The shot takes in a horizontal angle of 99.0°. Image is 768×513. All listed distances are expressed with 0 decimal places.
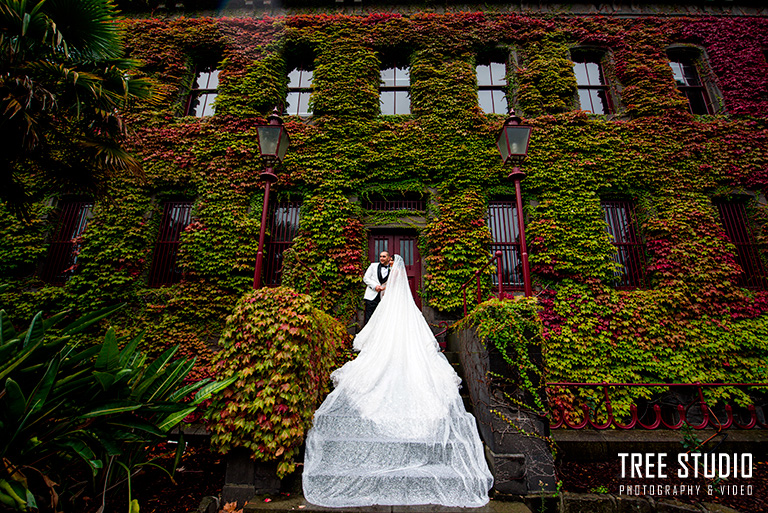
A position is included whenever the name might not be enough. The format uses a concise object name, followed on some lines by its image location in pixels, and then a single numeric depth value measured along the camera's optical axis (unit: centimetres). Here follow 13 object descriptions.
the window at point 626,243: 800
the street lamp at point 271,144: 583
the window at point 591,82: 968
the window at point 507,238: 809
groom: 676
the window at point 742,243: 784
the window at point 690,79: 970
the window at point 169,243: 839
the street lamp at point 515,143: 521
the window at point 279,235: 844
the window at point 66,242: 832
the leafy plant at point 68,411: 204
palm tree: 474
